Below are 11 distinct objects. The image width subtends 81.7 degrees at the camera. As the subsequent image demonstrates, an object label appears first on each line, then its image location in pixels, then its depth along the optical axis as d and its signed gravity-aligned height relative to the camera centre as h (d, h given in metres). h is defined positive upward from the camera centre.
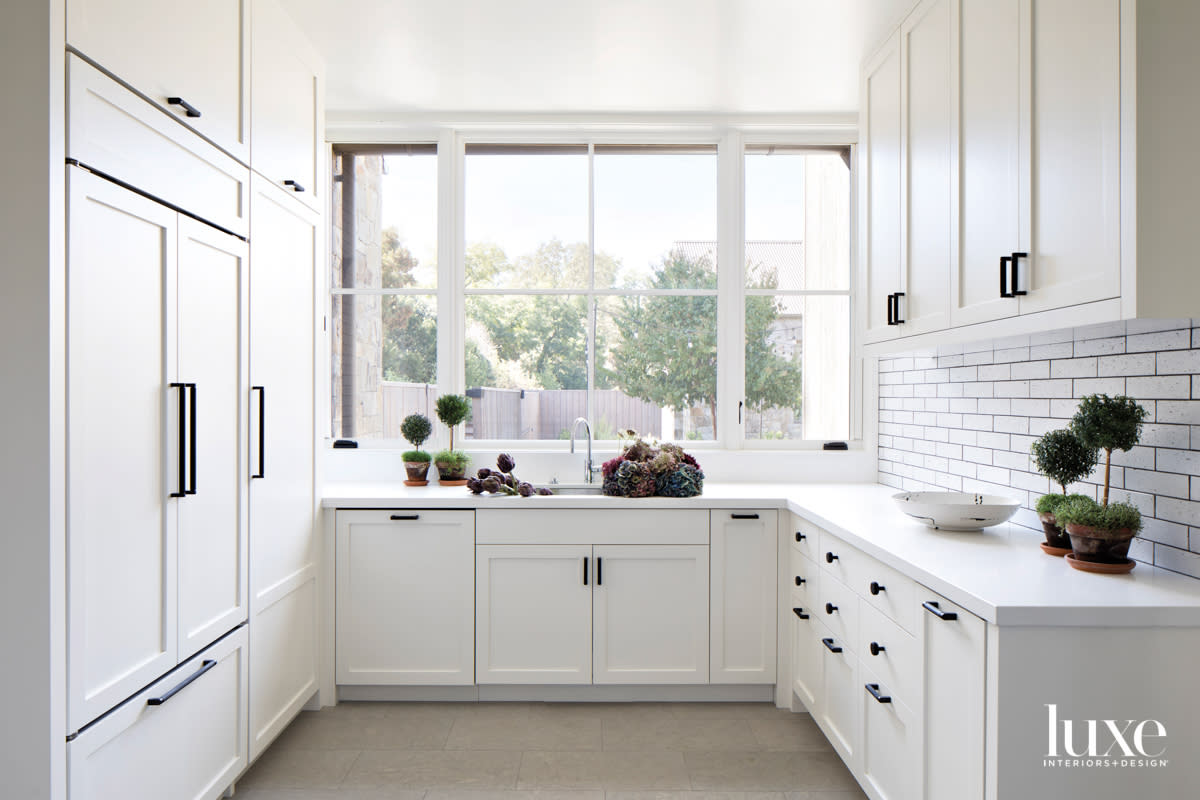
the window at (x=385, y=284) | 3.48 +0.56
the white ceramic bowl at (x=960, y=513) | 2.03 -0.34
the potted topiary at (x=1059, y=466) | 1.78 -0.17
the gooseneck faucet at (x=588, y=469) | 3.27 -0.34
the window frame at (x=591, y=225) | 3.48 +0.86
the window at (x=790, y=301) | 3.54 +0.50
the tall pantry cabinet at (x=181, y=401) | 1.48 -0.02
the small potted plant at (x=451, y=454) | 3.23 -0.27
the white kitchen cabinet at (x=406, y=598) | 2.86 -0.84
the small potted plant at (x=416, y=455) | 3.17 -0.27
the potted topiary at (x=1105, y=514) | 1.62 -0.27
